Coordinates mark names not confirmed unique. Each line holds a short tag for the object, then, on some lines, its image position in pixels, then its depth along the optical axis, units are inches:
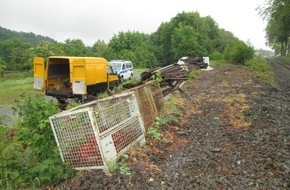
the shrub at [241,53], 1005.2
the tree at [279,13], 989.9
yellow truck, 393.3
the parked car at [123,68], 759.8
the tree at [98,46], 2866.2
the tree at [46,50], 1228.4
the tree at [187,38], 1747.2
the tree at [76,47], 2363.3
